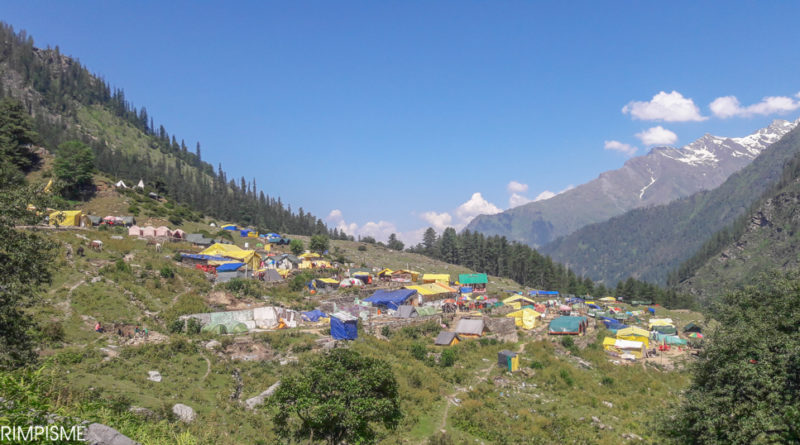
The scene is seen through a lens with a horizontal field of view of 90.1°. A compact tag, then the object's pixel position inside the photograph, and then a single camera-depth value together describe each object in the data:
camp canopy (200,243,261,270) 49.84
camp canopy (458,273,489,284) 68.62
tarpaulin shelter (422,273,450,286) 64.25
